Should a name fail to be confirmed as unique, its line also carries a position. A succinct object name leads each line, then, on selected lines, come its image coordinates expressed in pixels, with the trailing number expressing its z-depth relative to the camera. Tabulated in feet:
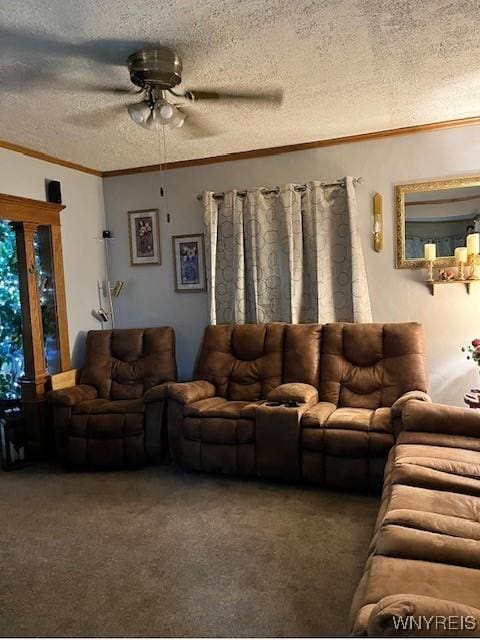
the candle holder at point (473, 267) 11.22
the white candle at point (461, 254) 11.20
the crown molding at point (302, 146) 11.44
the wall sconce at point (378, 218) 12.28
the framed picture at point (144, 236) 14.80
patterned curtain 12.48
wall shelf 11.33
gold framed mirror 11.42
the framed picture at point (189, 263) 14.29
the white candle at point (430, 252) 11.57
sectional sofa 3.41
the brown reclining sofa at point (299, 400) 9.66
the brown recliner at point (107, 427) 11.43
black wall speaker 13.08
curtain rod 12.38
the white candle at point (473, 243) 11.10
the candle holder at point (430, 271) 11.70
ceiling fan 7.36
